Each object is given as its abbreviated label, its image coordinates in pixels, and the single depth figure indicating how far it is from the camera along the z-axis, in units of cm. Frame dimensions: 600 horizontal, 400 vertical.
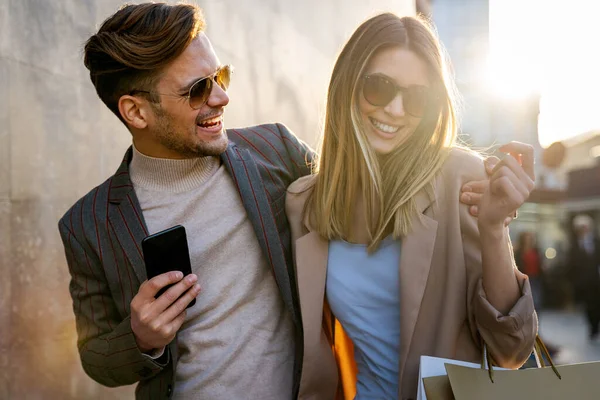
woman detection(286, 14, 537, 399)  203
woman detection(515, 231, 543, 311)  1284
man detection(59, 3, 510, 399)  231
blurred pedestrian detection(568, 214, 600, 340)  1105
